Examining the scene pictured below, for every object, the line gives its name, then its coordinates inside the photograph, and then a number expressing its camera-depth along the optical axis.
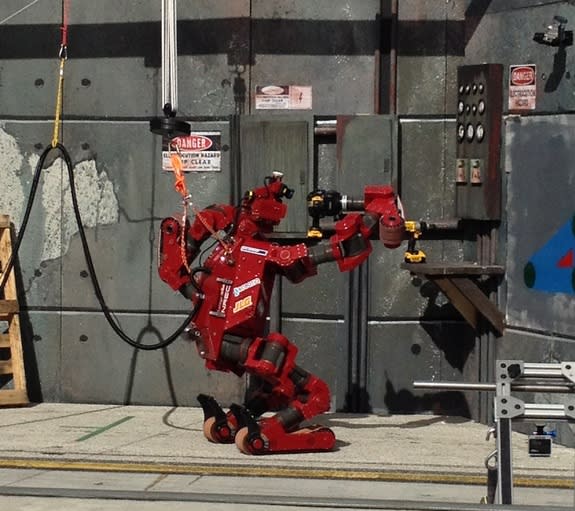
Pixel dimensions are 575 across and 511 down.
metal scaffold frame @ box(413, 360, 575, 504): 7.12
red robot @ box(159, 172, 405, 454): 10.58
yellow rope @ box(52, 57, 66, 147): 11.75
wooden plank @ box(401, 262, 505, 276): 11.55
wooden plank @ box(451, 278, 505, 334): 11.64
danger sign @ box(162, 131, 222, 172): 12.53
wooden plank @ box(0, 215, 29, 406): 12.57
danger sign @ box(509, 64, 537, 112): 11.34
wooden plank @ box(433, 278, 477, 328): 11.67
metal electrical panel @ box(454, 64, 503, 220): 11.62
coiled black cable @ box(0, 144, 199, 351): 11.40
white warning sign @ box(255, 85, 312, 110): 12.41
